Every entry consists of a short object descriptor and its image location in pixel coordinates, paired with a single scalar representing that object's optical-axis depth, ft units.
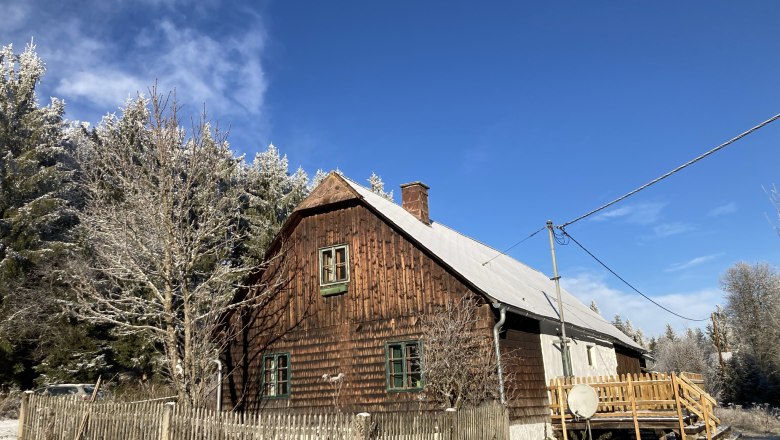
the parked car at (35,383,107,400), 76.13
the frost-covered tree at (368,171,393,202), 204.44
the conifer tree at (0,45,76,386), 88.48
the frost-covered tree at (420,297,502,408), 50.80
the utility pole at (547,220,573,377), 55.04
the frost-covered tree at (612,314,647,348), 318.00
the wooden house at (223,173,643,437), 55.42
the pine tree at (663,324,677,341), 323.49
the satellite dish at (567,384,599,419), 42.98
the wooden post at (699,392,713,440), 46.37
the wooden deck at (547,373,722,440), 47.06
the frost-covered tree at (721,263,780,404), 153.17
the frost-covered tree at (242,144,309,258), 131.34
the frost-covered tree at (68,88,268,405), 50.62
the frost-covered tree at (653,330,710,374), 182.91
